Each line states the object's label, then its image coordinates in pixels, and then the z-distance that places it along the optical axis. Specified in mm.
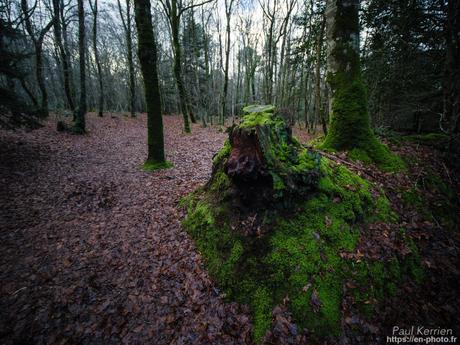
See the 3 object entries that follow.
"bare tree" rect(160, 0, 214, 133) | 13328
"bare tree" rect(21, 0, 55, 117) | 13658
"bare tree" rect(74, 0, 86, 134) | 12561
